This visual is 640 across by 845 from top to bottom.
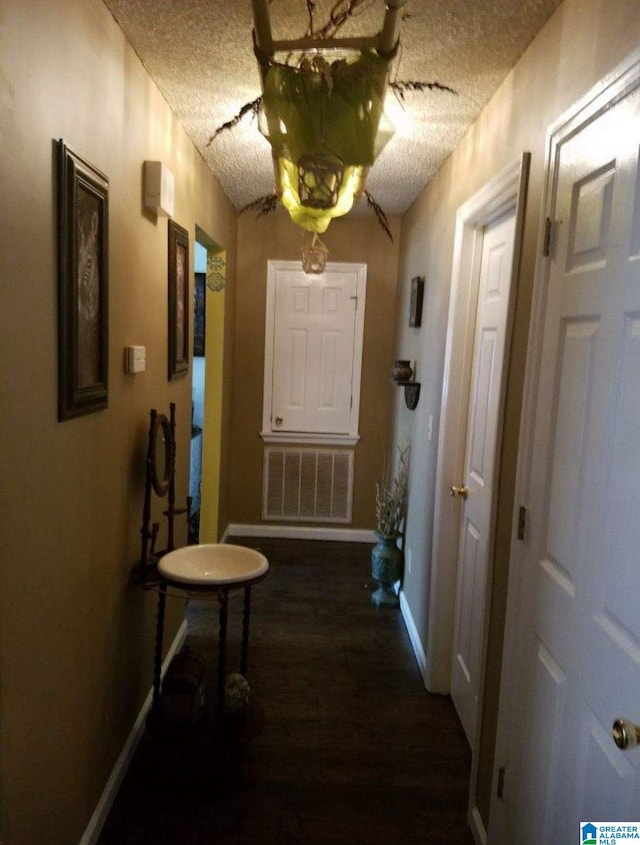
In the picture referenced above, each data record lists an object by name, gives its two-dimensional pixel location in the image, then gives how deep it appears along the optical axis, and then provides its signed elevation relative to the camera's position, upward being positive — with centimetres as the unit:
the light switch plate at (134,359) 188 -3
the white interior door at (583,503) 106 -28
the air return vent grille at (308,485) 452 -100
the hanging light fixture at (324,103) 137 +62
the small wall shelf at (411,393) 325 -17
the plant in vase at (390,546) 353 -113
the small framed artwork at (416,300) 326 +36
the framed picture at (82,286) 136 +16
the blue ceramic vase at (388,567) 352 -125
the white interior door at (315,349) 436 +7
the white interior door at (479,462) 214 -39
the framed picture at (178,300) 239 +22
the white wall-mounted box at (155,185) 200 +58
